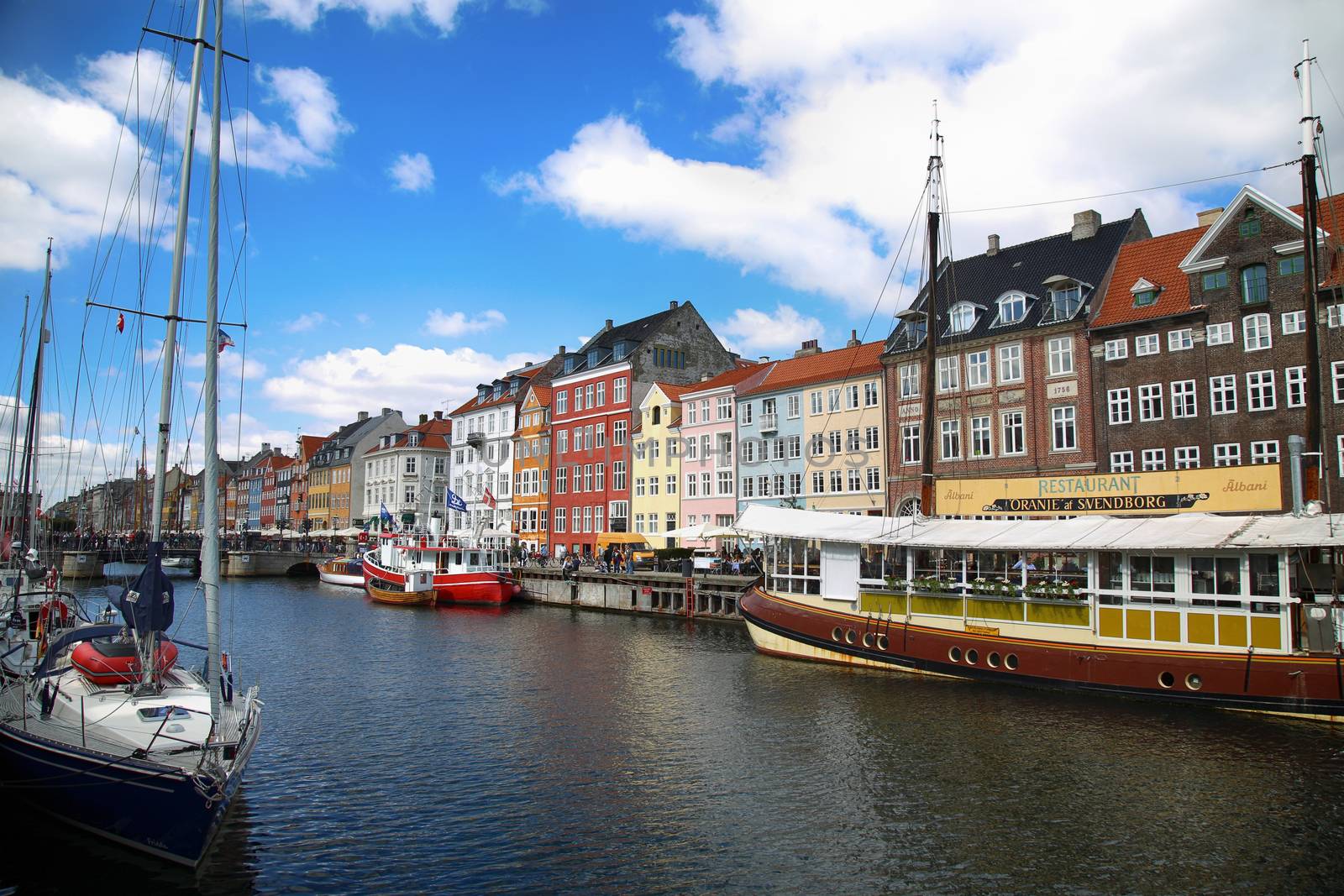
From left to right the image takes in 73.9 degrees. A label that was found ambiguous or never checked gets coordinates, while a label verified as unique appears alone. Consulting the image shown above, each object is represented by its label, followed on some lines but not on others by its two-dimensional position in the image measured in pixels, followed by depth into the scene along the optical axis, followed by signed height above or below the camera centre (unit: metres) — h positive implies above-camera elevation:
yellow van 54.28 -1.44
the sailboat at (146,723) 12.58 -3.22
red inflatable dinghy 15.66 -2.49
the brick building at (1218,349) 35.47 +7.43
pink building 58.25 +4.96
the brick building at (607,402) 67.88 +9.58
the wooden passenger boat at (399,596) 55.81 -4.71
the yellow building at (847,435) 49.44 +5.06
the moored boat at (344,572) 73.81 -4.23
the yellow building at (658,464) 62.16 +4.21
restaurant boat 22.61 -2.31
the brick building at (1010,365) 41.88 +7.95
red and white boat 56.28 -2.95
